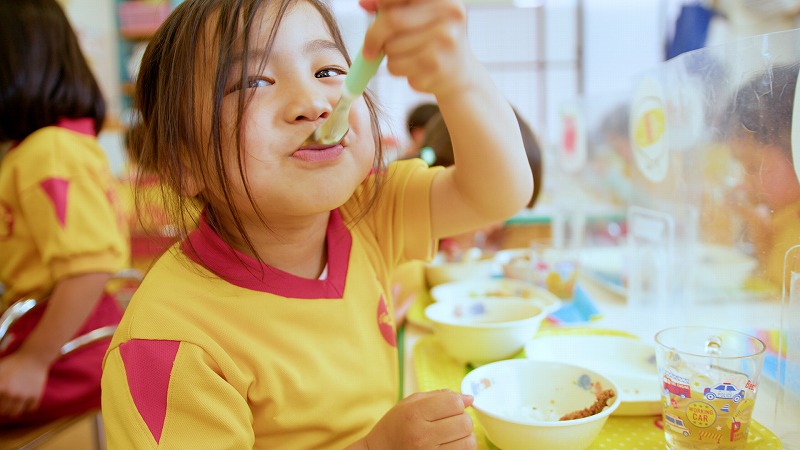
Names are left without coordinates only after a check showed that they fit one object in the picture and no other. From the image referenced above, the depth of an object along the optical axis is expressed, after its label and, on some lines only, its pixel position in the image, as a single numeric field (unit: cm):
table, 61
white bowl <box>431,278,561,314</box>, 110
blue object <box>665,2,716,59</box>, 209
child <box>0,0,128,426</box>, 112
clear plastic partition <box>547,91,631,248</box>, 152
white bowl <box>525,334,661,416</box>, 74
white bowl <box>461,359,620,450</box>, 55
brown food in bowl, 59
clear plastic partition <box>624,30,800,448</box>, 57
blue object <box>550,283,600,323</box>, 106
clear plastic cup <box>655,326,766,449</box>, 52
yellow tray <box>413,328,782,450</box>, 57
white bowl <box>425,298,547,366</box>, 79
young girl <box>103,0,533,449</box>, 54
